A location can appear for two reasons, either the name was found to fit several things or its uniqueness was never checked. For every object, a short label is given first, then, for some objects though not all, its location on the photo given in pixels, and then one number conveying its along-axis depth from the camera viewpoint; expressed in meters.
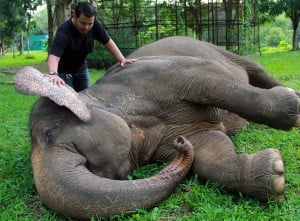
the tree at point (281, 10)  26.90
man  4.41
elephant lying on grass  2.80
